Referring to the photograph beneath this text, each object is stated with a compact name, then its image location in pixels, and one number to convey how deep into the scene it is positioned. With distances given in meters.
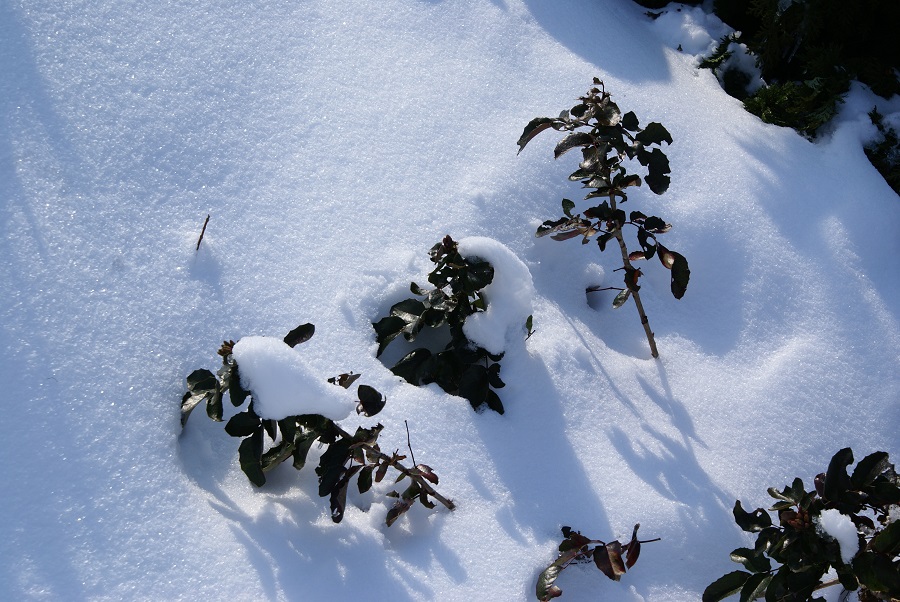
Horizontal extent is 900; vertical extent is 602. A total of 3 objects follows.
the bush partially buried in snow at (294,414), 1.79
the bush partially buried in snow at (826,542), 1.68
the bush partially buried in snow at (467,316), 2.19
